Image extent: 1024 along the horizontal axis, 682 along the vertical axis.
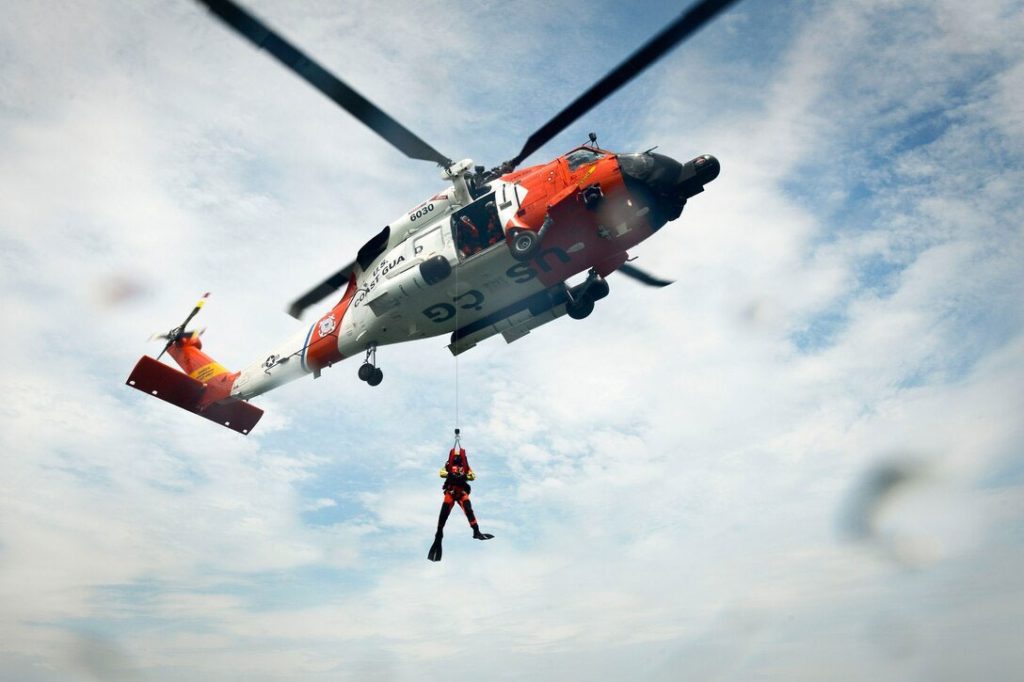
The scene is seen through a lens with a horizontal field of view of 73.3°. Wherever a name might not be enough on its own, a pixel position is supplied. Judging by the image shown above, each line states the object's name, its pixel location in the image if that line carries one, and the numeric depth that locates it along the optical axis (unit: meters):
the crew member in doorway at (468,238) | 15.88
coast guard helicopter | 14.67
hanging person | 15.06
